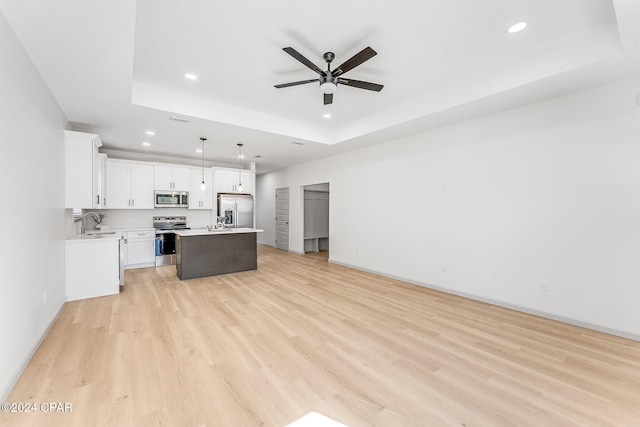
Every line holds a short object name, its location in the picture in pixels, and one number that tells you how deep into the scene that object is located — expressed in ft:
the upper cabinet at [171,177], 21.03
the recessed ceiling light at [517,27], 8.08
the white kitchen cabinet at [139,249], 19.62
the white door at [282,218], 28.45
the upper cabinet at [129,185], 19.40
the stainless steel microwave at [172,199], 21.08
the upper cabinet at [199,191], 22.61
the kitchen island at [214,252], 16.78
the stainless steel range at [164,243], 20.42
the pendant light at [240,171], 21.84
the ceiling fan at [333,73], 8.06
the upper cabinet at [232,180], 23.84
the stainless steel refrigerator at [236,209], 24.21
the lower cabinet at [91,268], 12.92
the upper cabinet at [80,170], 12.85
